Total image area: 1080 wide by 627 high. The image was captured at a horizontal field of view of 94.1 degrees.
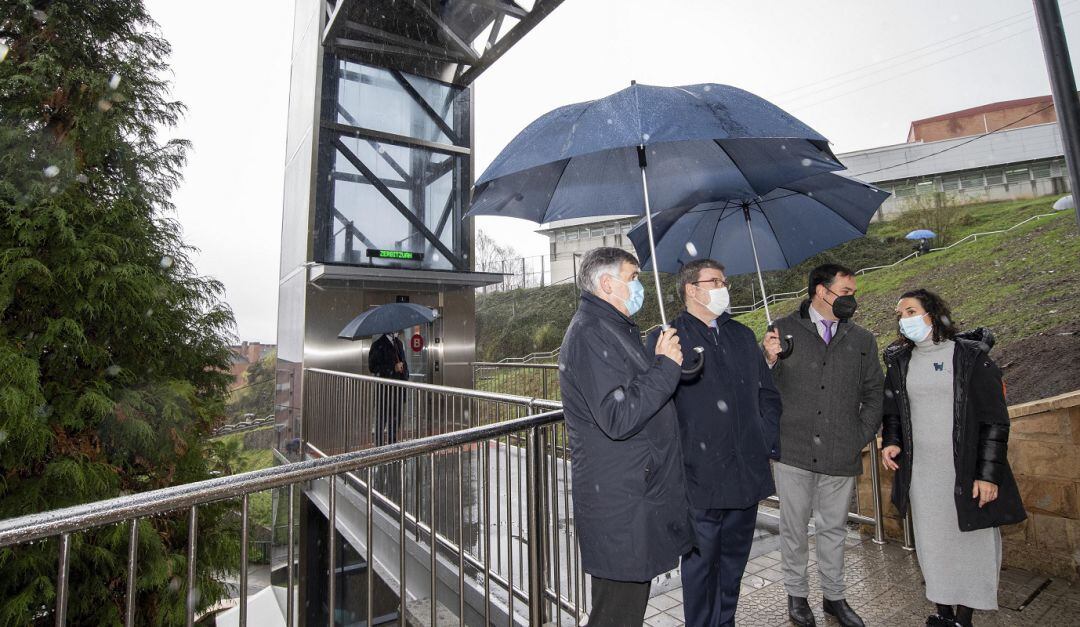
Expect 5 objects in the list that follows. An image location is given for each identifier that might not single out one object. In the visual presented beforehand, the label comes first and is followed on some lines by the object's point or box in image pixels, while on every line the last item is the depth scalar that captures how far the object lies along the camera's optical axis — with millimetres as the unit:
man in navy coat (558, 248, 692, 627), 1834
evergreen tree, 5289
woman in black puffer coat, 2473
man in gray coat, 2809
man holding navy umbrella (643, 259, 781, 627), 2385
